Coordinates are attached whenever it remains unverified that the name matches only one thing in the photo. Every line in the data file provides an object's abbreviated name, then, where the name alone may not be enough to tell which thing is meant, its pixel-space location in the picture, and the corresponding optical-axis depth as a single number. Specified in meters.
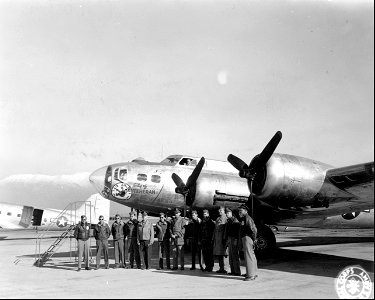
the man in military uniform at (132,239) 11.33
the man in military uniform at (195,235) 10.81
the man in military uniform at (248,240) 8.95
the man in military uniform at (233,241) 9.75
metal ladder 12.30
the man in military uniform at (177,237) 10.67
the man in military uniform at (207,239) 10.42
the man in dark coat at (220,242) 10.09
